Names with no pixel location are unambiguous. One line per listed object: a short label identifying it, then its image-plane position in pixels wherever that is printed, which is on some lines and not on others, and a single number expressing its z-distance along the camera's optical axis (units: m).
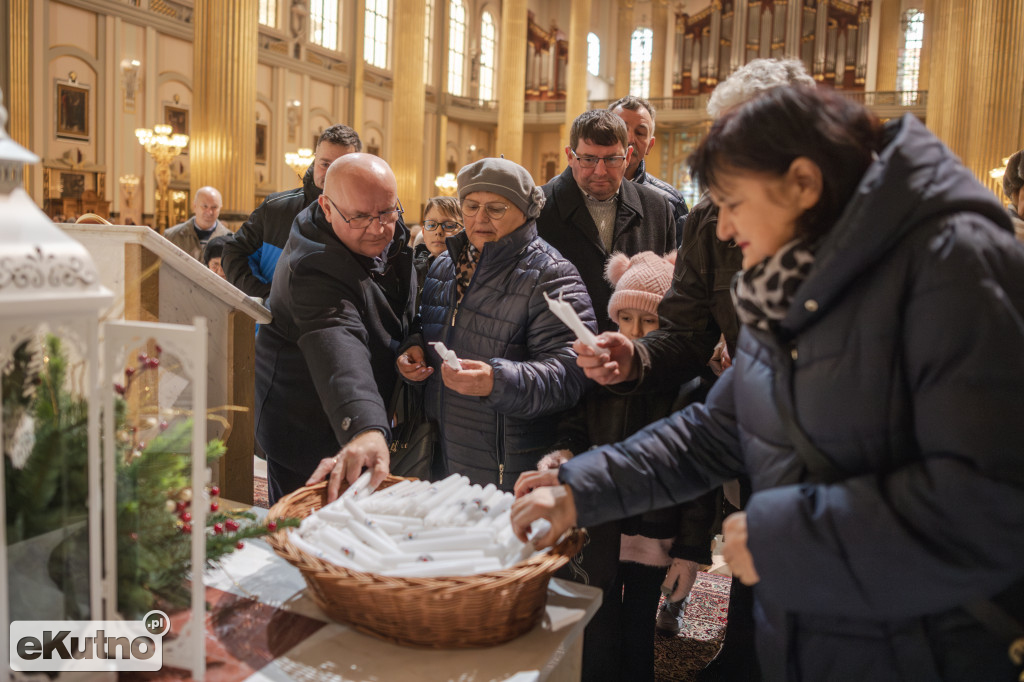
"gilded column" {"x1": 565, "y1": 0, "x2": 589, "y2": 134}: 19.11
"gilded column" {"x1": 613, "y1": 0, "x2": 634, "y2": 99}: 23.25
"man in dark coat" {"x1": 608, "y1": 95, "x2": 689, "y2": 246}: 3.45
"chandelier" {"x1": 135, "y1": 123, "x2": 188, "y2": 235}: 11.88
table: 1.15
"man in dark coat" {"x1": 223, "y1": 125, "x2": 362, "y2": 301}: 3.41
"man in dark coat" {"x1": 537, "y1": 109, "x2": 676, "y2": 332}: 2.65
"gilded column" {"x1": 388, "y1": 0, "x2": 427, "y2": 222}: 16.19
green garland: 0.97
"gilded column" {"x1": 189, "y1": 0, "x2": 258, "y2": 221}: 10.76
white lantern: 0.90
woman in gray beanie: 2.03
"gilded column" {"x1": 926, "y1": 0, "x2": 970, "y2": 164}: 12.54
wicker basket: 1.15
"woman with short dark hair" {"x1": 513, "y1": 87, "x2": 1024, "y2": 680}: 0.92
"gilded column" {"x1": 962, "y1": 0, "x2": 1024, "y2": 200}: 10.99
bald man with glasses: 1.82
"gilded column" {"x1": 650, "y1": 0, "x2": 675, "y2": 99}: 23.00
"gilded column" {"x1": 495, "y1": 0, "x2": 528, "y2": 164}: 18.08
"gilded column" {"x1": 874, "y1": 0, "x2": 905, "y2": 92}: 21.08
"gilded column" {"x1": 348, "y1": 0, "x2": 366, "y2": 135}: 17.59
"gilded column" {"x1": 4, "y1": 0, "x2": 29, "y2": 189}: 10.69
